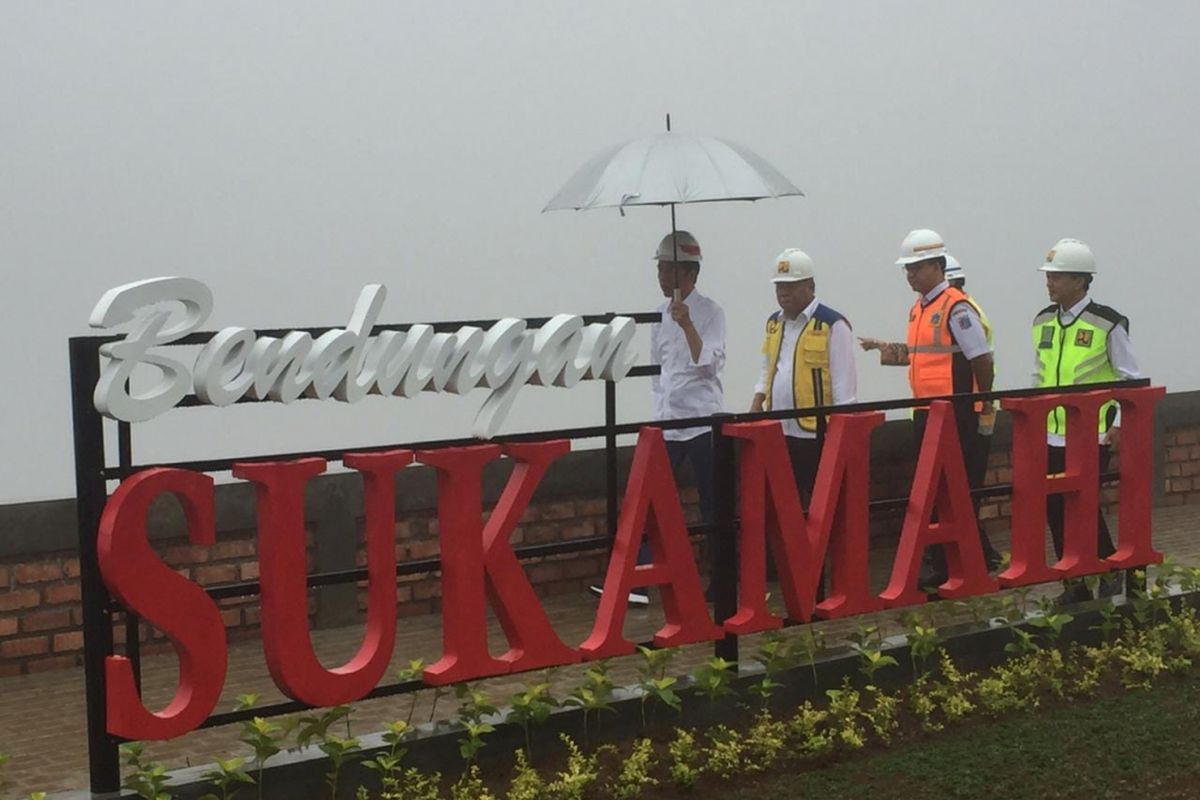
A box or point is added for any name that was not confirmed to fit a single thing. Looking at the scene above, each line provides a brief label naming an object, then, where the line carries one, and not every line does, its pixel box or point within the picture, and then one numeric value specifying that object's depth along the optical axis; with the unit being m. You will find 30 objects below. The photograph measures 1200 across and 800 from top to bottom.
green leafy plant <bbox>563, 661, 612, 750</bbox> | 6.18
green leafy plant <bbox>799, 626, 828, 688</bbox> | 6.82
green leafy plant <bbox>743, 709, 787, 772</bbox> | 6.12
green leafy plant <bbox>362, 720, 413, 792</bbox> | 5.63
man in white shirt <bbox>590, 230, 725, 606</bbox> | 8.40
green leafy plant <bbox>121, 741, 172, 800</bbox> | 5.34
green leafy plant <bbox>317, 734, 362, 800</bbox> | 5.63
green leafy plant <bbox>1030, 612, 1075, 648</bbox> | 7.38
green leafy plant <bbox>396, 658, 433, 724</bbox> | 6.02
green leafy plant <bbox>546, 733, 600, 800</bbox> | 5.72
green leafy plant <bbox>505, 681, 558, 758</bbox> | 6.05
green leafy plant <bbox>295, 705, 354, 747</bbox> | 5.68
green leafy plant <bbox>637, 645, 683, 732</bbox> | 6.29
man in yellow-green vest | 8.07
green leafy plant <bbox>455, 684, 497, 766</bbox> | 5.87
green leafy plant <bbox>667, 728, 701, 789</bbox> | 5.91
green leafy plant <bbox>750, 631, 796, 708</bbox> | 6.60
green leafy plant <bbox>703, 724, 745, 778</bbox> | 6.01
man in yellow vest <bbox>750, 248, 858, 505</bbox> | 8.54
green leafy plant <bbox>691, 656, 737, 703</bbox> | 6.47
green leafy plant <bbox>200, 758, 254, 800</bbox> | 5.42
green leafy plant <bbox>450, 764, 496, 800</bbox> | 5.64
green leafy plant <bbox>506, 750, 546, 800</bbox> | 5.66
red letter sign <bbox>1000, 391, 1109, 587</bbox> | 7.42
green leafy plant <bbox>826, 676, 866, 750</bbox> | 6.32
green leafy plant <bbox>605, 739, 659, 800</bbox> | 5.80
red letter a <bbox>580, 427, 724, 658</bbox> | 6.29
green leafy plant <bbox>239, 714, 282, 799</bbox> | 5.52
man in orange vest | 8.59
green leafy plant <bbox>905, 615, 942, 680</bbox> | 6.97
